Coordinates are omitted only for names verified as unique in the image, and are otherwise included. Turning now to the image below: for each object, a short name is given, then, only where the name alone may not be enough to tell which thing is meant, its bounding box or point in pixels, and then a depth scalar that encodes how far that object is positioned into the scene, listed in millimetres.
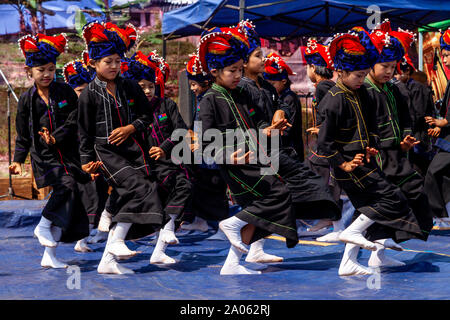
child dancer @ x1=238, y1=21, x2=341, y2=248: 5459
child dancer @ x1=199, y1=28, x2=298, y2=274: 4824
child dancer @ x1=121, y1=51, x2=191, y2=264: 6188
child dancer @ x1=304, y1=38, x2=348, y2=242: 7000
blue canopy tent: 9434
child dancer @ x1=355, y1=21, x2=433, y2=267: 4945
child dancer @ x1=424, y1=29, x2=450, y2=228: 6727
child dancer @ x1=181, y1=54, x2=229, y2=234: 7609
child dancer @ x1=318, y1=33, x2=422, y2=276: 4598
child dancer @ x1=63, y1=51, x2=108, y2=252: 6484
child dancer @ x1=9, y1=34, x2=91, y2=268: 5480
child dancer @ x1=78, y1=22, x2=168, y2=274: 4930
